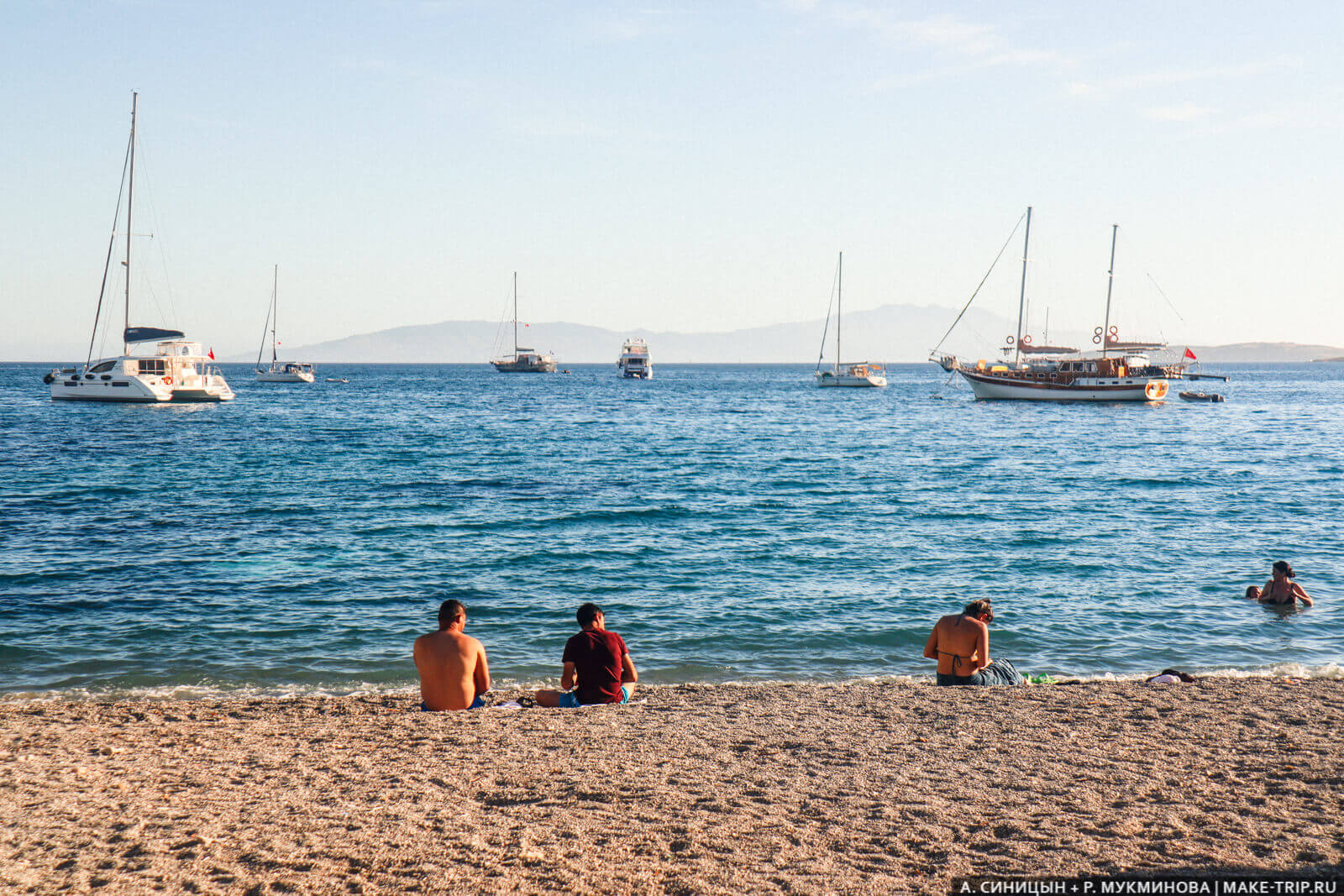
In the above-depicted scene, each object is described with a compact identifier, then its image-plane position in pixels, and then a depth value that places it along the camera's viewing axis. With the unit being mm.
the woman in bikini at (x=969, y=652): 9992
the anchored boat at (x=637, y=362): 155250
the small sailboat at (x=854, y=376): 114750
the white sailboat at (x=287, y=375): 125938
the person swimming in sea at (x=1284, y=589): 14695
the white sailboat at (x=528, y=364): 182750
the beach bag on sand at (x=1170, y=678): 10281
